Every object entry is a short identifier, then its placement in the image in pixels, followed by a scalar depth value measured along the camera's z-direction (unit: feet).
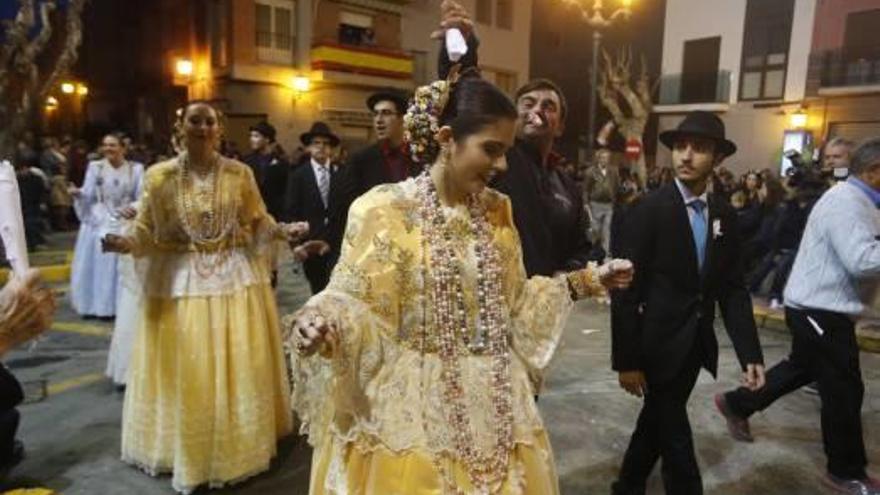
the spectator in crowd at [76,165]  51.16
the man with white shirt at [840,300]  12.05
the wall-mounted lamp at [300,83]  72.43
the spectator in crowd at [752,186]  37.66
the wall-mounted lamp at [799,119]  71.51
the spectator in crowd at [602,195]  34.91
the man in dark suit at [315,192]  17.43
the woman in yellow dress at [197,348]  12.33
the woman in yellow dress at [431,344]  6.88
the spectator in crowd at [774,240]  27.71
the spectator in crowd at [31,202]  36.27
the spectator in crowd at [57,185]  43.45
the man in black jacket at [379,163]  13.23
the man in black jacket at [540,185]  9.55
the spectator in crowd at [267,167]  25.04
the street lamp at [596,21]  40.42
